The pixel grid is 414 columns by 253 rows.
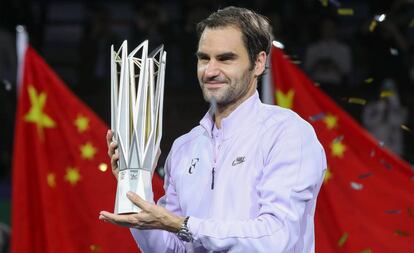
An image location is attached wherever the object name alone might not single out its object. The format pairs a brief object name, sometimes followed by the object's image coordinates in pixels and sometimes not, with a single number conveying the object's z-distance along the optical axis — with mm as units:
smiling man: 6875
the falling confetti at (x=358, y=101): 16258
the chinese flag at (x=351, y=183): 11664
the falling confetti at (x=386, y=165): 12281
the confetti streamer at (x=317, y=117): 11984
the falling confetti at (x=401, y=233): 11570
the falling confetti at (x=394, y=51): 16612
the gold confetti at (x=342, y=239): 11412
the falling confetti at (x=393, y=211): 11754
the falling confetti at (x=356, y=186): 11859
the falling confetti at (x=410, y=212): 11703
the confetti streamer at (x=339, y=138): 12177
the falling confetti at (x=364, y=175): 12016
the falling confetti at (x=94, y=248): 11437
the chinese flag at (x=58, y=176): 11578
